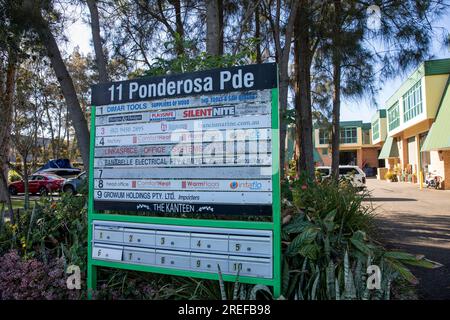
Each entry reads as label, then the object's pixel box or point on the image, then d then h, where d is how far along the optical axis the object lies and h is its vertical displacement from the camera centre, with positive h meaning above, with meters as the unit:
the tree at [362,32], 8.14 +2.99
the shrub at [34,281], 4.00 -1.15
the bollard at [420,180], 26.69 -0.70
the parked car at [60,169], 26.98 +0.33
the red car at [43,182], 23.86 -0.52
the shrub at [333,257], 3.53 -0.90
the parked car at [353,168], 19.43 +0.00
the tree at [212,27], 6.35 +2.45
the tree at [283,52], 7.49 +2.41
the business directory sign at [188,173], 3.48 -0.01
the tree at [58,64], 6.61 +1.95
